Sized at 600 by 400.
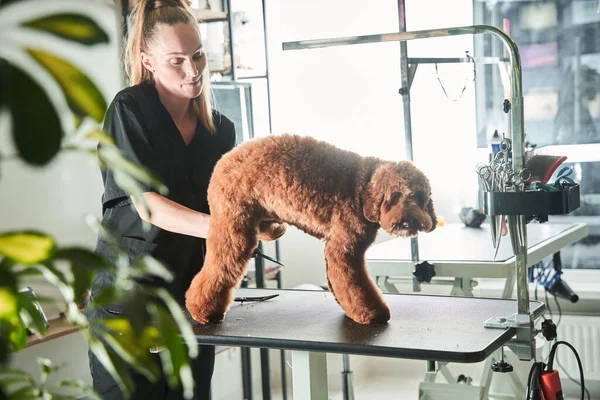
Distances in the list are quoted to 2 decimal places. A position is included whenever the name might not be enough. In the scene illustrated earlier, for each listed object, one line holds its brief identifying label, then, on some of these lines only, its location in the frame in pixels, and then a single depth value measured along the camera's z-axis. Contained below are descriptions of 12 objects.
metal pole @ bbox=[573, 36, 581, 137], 3.39
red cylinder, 1.29
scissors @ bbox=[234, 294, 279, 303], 1.53
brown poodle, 1.17
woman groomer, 1.35
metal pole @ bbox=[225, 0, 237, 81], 2.86
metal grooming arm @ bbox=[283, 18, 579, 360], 1.21
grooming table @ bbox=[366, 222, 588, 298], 2.10
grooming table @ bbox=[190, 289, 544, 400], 1.13
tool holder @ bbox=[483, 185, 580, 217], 1.20
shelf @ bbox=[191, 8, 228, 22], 2.82
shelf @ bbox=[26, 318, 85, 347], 2.26
